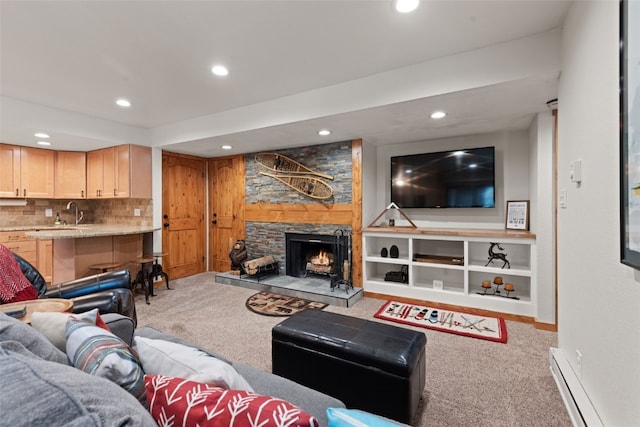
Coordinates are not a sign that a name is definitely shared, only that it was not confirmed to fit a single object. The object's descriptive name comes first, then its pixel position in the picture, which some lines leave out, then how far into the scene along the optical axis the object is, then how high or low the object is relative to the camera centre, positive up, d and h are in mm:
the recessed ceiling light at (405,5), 1806 +1297
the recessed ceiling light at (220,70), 2615 +1305
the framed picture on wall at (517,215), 3496 -26
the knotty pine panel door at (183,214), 5004 +0
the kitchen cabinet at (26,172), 4363 +657
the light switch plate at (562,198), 2033 +102
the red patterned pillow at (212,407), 658 -460
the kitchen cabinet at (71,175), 4832 +654
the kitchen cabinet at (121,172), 4402 +651
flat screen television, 3713 +457
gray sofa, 485 -331
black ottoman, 1597 -868
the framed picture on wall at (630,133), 1098 +311
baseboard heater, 1503 -1038
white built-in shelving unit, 3256 -647
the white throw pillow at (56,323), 1059 -416
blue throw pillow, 699 -502
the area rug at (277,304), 3467 -1144
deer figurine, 3539 -522
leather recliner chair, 2075 -611
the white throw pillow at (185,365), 895 -484
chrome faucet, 5339 +134
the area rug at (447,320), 2875 -1162
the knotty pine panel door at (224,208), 5258 +113
